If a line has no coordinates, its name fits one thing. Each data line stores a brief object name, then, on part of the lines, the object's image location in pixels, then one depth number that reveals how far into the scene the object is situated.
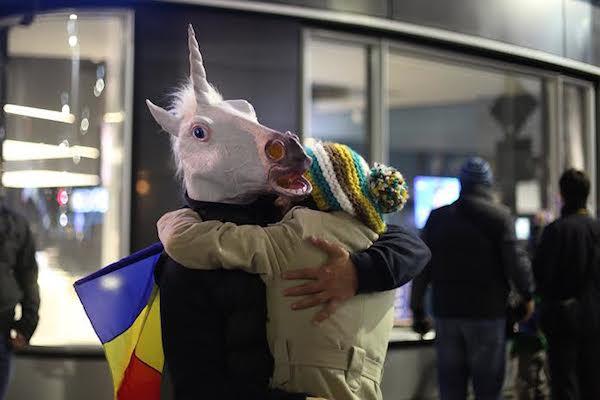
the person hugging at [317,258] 1.92
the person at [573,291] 5.29
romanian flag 2.28
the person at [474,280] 4.94
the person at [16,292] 4.58
